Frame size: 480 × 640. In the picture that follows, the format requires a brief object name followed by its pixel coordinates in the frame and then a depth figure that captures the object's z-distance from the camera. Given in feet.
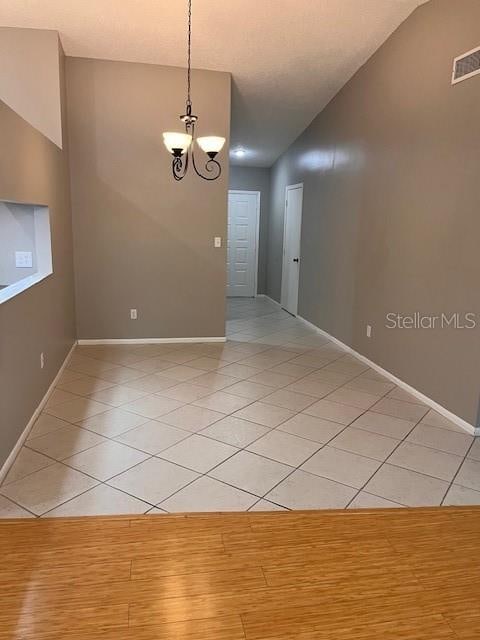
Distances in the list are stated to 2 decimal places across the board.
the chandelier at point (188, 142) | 10.30
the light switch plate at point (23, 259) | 11.94
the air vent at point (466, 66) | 9.84
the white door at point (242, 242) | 29.60
